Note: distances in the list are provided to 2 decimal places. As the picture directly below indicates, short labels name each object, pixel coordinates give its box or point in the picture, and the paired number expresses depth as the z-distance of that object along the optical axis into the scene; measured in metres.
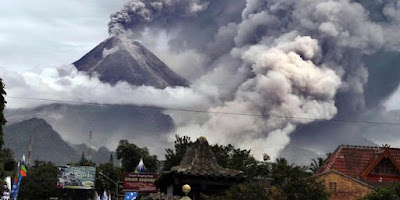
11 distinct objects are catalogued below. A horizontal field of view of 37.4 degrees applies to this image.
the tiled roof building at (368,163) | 61.47
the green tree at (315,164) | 108.12
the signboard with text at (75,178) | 95.69
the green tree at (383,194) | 40.59
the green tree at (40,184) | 124.12
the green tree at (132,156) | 124.38
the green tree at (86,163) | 121.69
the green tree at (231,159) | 80.00
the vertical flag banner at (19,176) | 52.47
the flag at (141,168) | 72.62
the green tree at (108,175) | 113.88
